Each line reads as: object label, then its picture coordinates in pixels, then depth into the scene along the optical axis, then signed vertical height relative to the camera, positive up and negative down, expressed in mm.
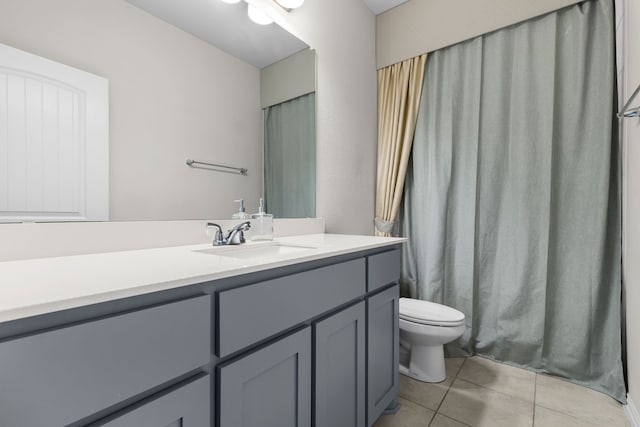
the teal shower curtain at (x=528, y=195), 1628 +88
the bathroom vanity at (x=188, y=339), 473 -277
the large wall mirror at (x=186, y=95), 956 +460
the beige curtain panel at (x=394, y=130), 2193 +591
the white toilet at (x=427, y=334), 1651 -695
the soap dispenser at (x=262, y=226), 1416 -85
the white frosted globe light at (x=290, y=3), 1632 +1108
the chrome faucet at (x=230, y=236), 1238 -116
